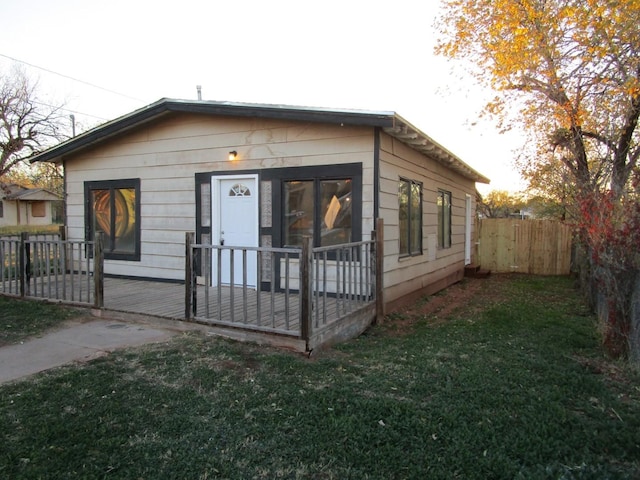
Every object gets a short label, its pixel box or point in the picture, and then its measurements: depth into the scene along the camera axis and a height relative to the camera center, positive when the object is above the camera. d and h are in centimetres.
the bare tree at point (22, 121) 2273 +535
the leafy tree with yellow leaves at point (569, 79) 661 +262
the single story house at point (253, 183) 619 +61
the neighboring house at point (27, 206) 2827 +91
